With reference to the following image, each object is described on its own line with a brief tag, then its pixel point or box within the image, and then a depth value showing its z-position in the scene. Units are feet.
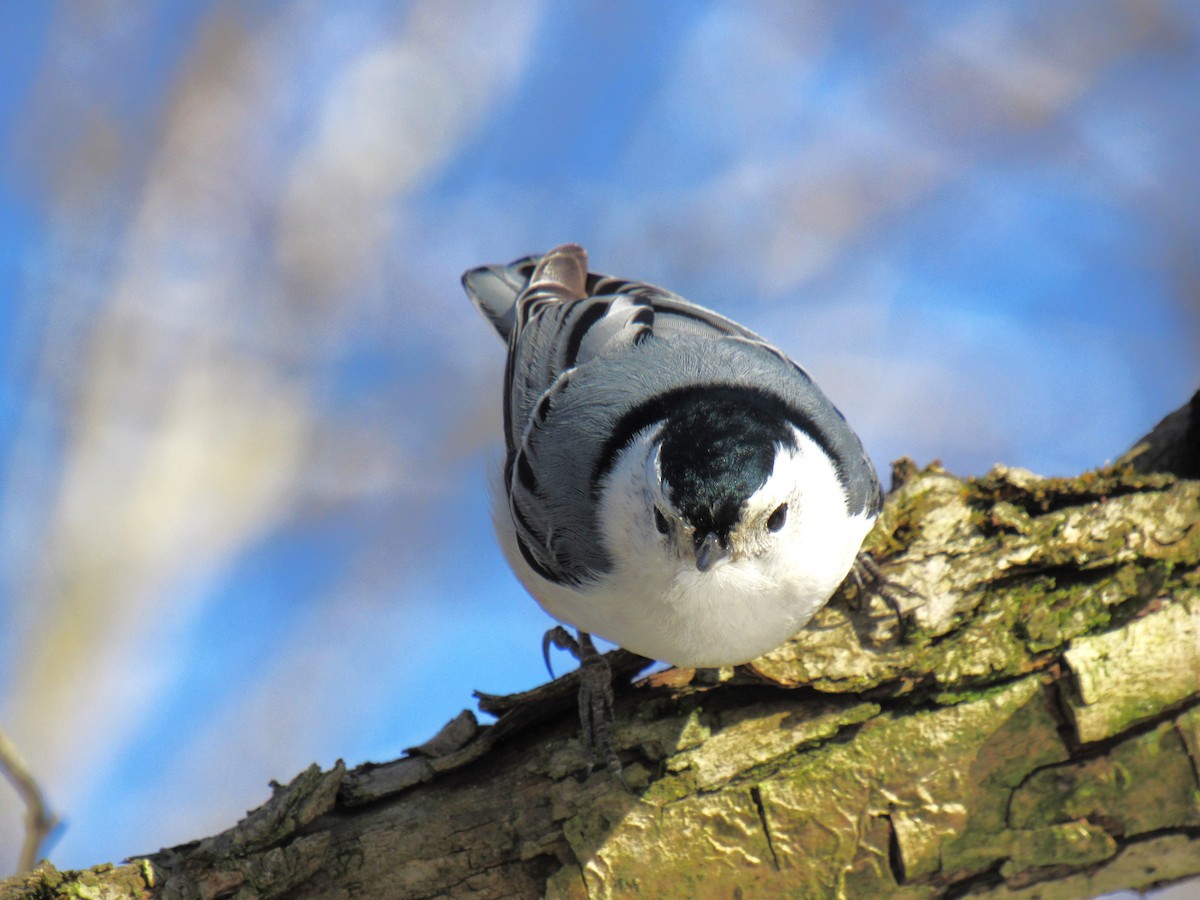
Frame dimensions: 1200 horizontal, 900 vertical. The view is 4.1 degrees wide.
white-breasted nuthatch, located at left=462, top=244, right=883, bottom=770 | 7.02
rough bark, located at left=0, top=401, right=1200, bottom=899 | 7.01
